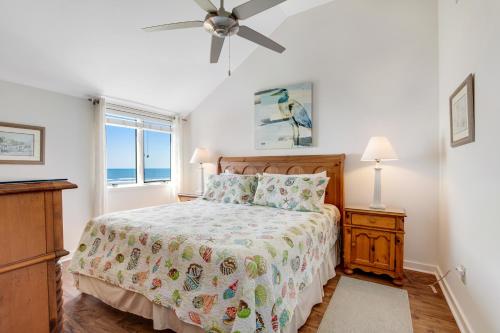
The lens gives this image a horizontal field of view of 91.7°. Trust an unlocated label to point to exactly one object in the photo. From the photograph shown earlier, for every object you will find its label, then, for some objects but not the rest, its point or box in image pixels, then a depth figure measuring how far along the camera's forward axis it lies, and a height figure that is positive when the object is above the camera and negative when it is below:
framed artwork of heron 3.37 +0.68
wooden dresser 0.78 -0.31
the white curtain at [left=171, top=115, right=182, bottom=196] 4.55 +0.11
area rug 1.83 -1.24
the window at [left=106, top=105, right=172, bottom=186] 3.74 +0.29
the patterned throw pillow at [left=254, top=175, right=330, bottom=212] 2.67 -0.33
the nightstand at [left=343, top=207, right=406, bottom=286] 2.46 -0.82
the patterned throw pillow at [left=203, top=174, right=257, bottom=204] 3.17 -0.33
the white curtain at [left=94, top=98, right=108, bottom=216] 3.36 +0.05
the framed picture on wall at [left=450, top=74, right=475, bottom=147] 1.66 +0.38
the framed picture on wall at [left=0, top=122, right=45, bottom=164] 2.62 +0.24
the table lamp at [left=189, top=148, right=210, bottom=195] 4.14 +0.14
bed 1.37 -0.70
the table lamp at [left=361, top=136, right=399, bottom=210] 2.60 +0.09
